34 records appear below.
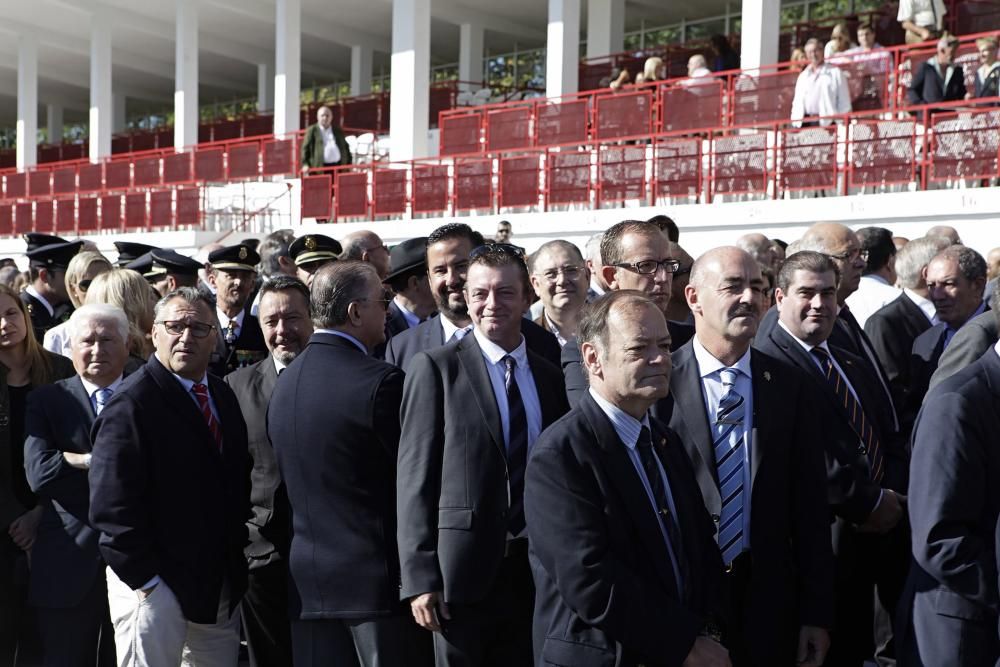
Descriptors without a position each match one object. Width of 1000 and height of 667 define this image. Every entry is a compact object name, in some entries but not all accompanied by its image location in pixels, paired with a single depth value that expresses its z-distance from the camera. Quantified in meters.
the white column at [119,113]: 45.50
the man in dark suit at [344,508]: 4.88
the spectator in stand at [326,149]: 23.12
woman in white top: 8.07
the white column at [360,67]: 36.12
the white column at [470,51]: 32.31
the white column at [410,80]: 25.56
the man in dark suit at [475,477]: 4.61
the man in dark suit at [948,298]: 6.91
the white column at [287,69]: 29.34
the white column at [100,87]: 34.53
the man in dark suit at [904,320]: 7.08
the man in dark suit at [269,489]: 5.52
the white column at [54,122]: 47.94
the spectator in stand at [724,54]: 19.67
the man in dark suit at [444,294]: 5.78
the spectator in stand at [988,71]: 14.38
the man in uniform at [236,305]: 7.77
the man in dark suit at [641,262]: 5.46
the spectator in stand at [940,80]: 14.89
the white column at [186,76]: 32.22
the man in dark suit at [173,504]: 5.04
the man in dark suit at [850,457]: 5.34
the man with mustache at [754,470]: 4.53
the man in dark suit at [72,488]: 5.82
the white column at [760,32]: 20.48
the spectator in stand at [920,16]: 17.92
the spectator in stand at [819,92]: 16.22
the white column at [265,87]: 39.38
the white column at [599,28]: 28.17
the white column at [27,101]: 37.62
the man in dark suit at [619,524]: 3.88
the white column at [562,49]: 24.50
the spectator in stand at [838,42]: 17.50
